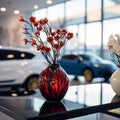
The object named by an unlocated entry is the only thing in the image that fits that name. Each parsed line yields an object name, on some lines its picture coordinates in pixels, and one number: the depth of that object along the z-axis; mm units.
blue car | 9148
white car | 6238
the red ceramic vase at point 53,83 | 2072
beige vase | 2391
